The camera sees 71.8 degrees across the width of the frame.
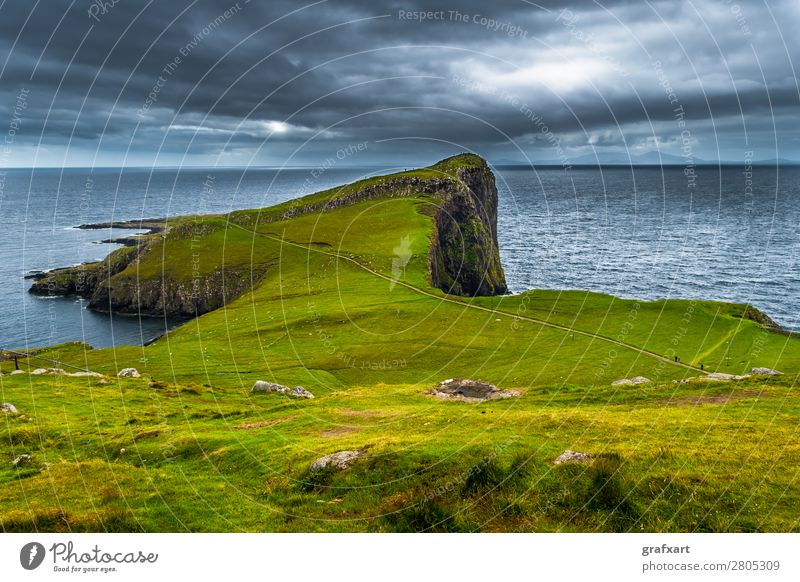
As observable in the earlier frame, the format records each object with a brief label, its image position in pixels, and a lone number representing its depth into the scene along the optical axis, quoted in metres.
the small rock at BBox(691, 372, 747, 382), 37.92
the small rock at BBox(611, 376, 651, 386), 39.41
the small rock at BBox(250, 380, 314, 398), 45.59
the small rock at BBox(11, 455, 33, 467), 27.14
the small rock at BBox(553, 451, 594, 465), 21.58
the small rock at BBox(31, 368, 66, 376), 50.23
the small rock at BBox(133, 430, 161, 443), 31.18
